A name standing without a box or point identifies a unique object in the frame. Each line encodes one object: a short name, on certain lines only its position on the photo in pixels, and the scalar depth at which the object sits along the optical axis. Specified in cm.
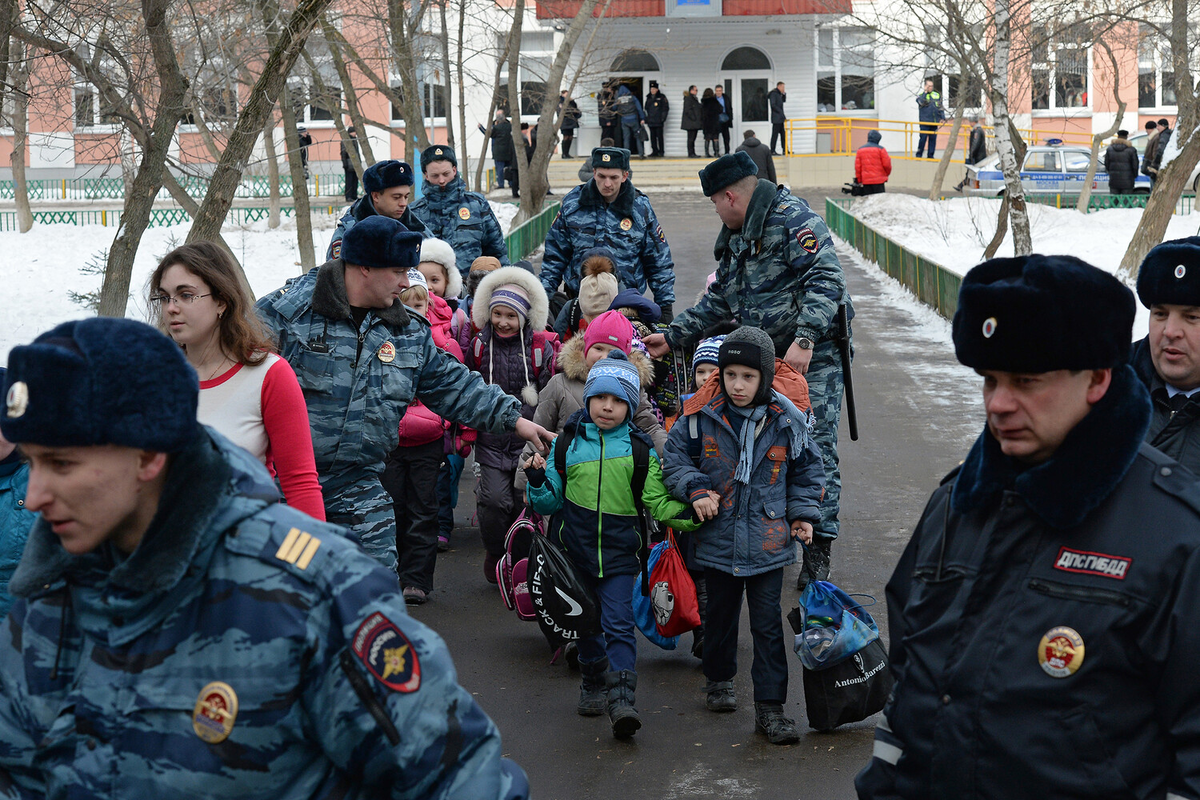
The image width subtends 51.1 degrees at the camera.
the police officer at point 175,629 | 188
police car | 3141
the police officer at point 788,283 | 638
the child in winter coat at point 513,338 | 741
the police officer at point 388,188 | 712
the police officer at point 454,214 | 968
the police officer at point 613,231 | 875
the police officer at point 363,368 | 448
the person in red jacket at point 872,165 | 2855
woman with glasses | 387
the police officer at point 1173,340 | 354
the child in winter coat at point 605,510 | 529
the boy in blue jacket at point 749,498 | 512
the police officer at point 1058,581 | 213
